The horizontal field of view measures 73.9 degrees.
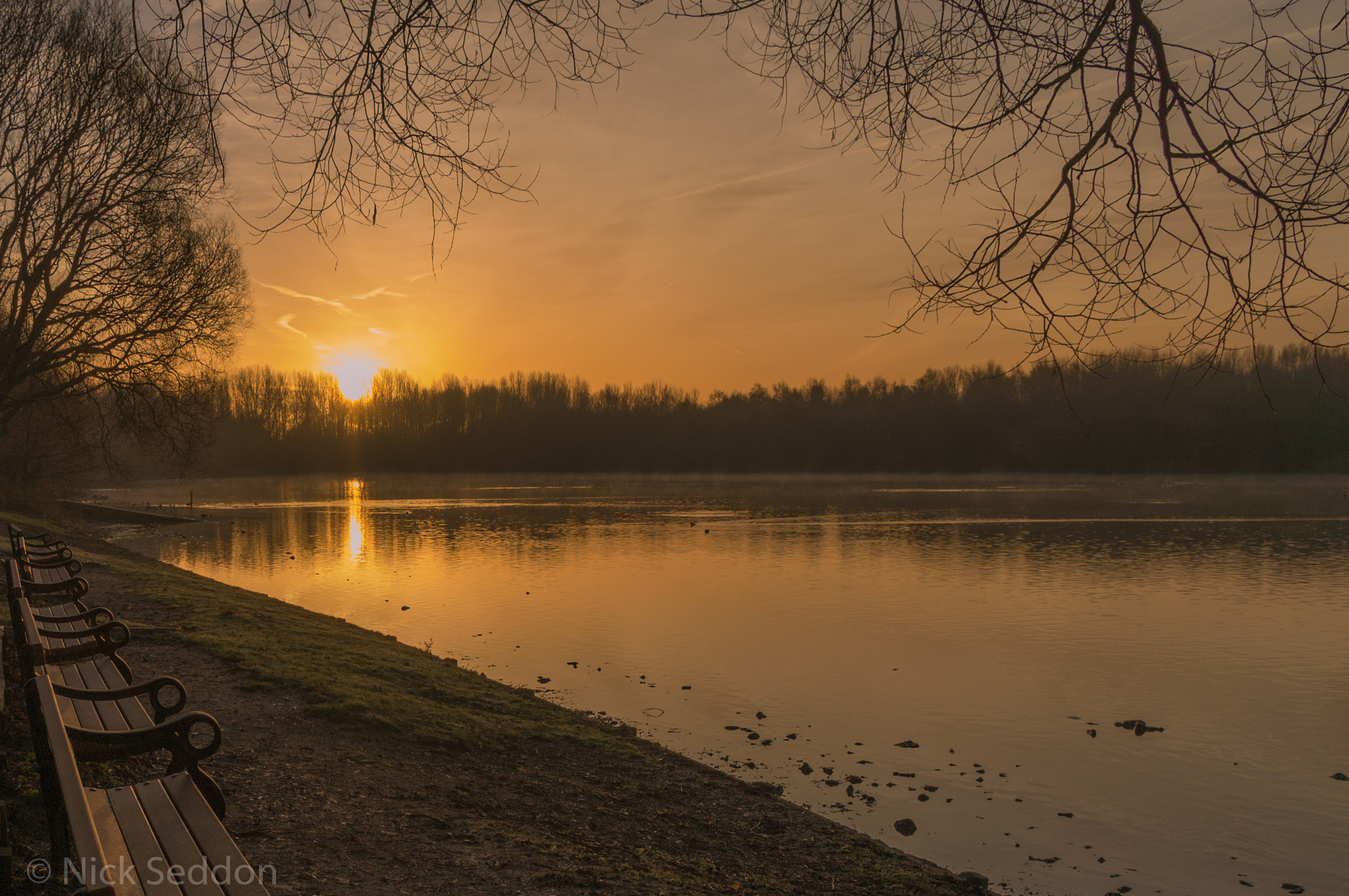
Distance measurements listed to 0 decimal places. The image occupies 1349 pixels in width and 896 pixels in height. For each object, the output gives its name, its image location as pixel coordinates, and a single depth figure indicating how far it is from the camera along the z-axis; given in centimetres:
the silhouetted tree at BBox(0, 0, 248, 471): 1448
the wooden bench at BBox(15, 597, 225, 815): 355
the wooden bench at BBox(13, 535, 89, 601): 794
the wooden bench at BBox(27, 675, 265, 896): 267
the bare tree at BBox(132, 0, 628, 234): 331
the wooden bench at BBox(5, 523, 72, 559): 997
